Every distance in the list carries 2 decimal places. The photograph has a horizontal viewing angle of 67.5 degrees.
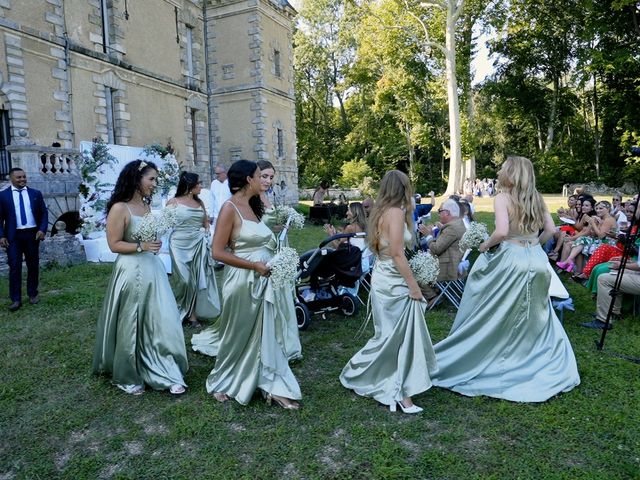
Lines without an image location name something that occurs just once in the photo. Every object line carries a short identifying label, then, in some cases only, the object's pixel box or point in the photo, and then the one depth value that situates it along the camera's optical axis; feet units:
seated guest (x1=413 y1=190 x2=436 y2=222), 35.45
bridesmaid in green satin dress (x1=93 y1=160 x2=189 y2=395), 13.66
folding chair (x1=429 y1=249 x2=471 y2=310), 21.76
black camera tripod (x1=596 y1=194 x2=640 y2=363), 15.92
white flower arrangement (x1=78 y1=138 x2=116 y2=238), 36.22
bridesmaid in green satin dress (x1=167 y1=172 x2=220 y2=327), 20.99
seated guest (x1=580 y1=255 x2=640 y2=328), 18.56
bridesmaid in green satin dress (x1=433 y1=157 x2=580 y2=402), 13.46
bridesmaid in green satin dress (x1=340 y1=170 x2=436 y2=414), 12.27
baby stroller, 19.75
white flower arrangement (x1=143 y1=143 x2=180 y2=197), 40.14
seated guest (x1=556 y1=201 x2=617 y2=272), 25.68
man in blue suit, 23.00
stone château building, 45.70
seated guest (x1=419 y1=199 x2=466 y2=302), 21.21
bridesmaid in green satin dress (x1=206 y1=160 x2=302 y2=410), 12.46
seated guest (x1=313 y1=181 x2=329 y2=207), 62.34
